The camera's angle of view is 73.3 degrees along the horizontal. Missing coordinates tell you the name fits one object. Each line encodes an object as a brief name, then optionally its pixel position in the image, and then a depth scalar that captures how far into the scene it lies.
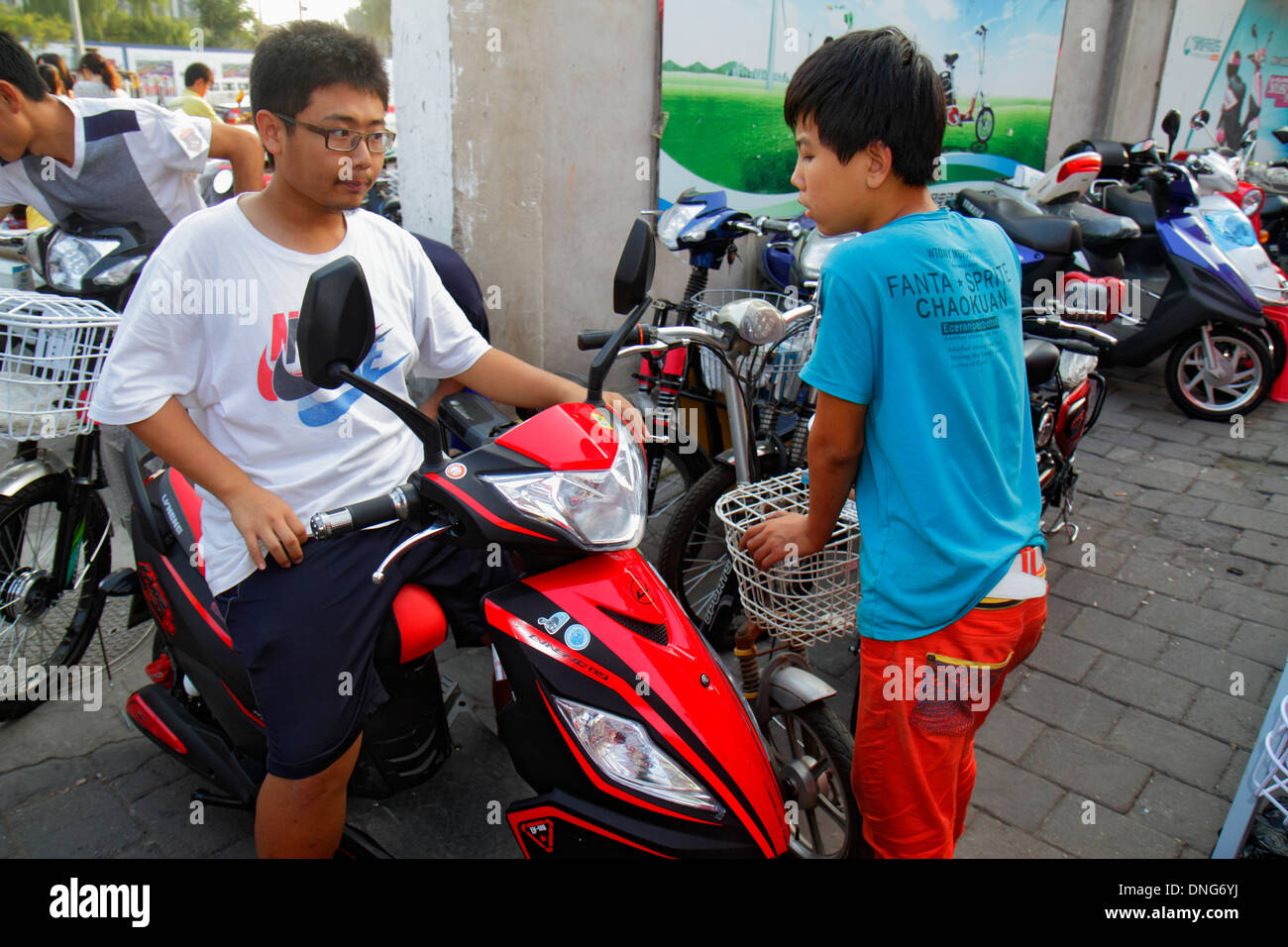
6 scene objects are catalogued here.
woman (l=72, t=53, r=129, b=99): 8.82
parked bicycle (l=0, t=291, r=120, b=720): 2.37
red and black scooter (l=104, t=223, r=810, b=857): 1.60
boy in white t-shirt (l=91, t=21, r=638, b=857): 1.70
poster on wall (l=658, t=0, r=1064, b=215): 5.04
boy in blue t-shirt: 1.51
